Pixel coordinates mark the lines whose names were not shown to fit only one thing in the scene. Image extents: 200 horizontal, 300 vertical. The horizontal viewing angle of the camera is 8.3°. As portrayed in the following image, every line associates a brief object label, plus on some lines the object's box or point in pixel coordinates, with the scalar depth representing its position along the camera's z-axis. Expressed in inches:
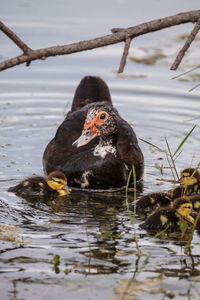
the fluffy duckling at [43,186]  441.4
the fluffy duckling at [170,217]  375.9
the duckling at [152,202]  409.1
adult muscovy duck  464.1
